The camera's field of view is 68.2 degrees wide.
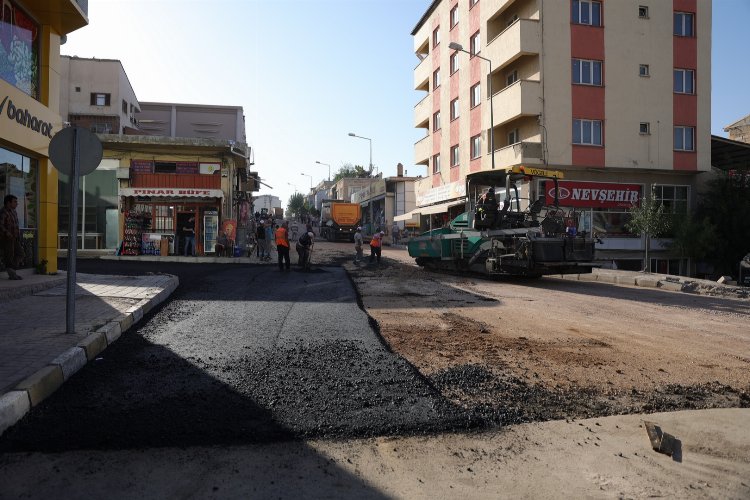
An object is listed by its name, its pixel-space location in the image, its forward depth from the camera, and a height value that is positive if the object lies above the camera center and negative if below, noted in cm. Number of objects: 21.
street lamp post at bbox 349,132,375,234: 5120 +332
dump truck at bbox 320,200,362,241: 4116 +188
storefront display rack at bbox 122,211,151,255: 2191 +36
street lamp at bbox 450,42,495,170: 2252 +694
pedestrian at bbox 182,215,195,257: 2262 +39
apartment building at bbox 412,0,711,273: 2394 +646
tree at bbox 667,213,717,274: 2372 +39
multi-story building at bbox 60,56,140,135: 3581 +986
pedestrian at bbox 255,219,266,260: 2255 +24
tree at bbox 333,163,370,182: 10056 +1447
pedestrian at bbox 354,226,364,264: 2183 +1
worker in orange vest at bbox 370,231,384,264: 2098 -6
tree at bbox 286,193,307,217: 10862 +820
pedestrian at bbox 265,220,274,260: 2319 +38
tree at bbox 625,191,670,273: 2264 +106
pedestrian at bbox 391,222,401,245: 3941 +71
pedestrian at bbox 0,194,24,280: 1004 +12
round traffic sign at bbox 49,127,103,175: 625 +107
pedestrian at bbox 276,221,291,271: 1717 +0
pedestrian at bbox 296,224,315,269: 1750 -10
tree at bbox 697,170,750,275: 2444 +132
